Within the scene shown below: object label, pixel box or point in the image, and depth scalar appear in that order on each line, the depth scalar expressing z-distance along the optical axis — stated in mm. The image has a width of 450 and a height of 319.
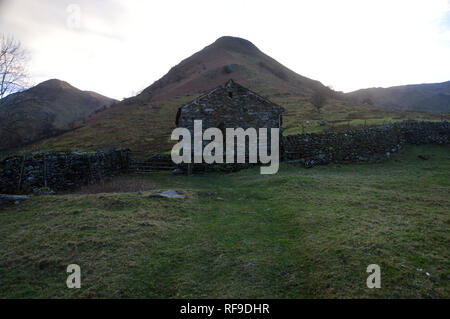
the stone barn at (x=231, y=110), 18203
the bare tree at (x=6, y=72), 24000
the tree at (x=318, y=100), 46969
